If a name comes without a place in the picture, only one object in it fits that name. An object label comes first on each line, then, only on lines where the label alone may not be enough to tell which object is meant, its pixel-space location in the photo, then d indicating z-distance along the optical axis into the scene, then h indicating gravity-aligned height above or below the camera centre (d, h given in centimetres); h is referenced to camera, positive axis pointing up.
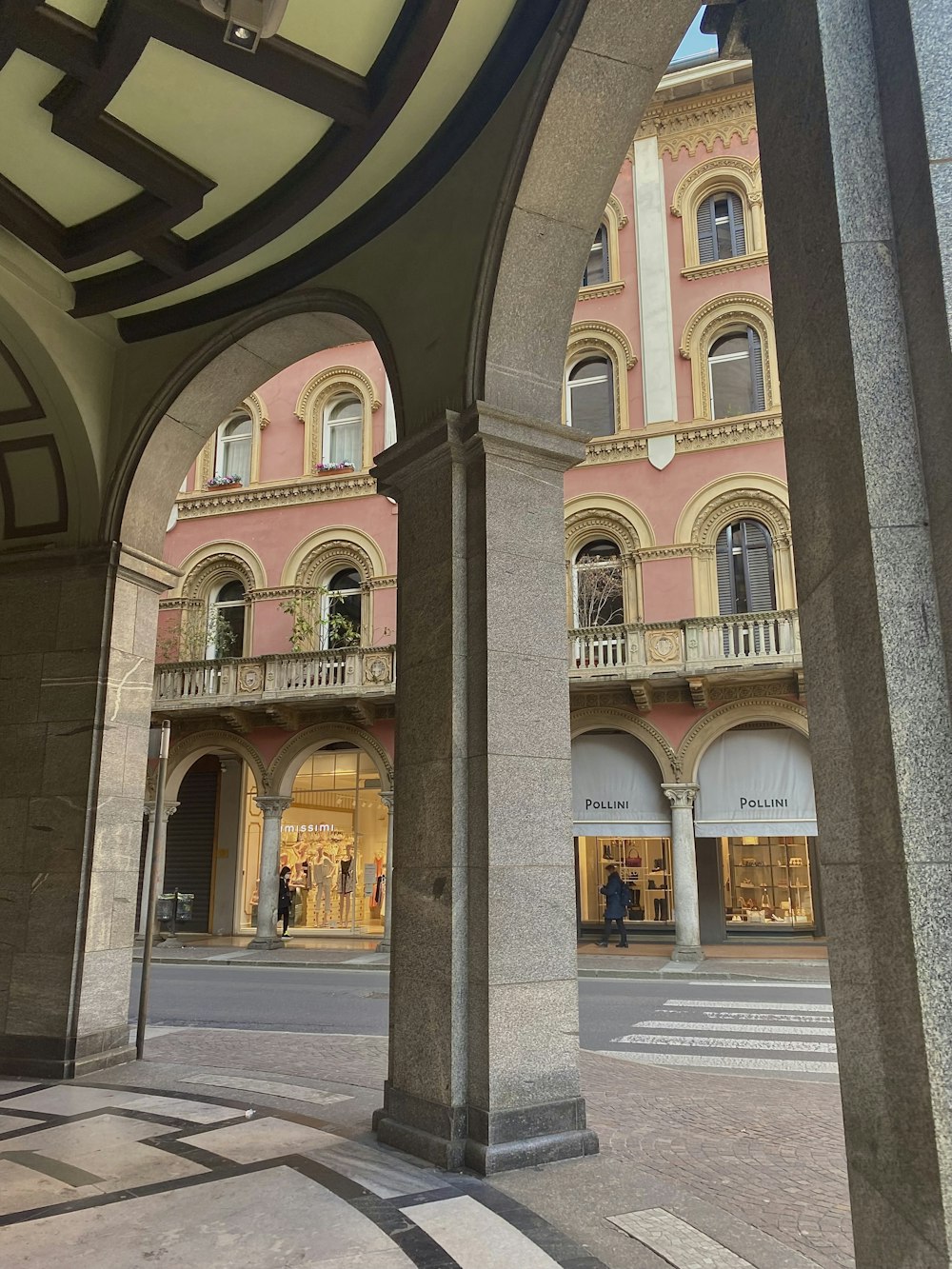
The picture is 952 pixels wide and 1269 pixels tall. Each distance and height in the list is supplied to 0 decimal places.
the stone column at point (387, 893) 1944 -20
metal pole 755 +5
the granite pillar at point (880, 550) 217 +80
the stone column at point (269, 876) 2039 +16
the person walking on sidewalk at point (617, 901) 1919 -36
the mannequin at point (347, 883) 2323 -1
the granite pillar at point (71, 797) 713 +65
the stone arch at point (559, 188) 509 +387
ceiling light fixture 412 +364
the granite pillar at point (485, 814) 495 +36
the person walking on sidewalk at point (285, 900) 2156 -35
